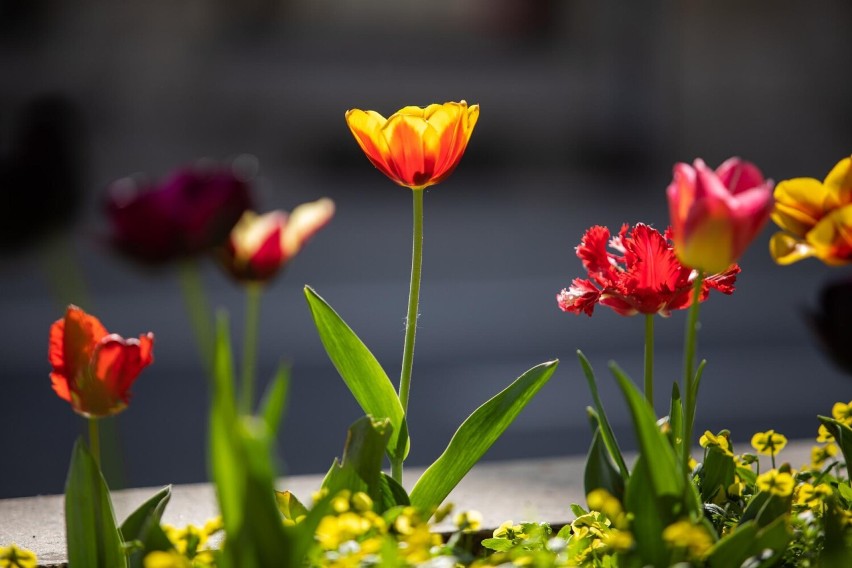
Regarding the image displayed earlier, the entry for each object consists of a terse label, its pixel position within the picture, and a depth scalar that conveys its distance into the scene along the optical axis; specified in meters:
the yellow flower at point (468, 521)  2.46
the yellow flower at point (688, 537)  2.36
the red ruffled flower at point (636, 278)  2.49
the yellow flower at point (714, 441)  2.57
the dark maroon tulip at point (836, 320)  2.39
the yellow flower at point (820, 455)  2.60
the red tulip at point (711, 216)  2.35
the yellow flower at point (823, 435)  2.59
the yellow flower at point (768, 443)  2.59
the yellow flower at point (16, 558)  2.45
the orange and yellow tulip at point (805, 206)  2.41
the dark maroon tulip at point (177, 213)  2.29
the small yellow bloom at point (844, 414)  2.61
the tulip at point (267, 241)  2.31
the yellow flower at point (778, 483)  2.46
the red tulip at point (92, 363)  2.42
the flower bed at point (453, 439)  2.31
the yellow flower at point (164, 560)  2.32
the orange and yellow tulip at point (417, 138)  2.50
